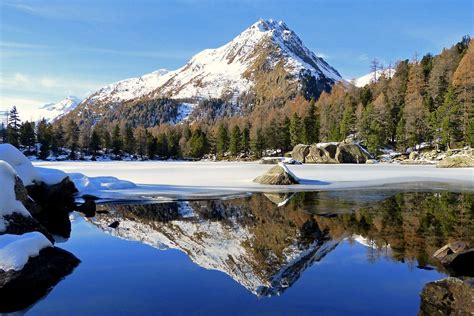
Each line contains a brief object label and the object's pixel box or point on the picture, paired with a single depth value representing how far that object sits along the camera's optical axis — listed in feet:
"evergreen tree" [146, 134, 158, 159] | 399.03
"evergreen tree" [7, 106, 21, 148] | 333.42
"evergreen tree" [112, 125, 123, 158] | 381.81
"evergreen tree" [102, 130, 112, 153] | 387.14
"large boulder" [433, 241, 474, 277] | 30.71
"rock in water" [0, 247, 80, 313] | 24.90
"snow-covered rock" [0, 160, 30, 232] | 35.17
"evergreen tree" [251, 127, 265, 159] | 352.79
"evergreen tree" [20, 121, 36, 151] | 340.39
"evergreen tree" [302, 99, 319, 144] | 336.90
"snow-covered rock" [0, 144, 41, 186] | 57.57
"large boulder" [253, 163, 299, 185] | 96.43
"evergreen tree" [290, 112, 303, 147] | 339.69
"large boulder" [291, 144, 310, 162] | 252.21
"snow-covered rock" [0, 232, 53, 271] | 26.91
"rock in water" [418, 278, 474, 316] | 22.54
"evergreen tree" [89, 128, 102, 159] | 370.94
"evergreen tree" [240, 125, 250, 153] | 369.30
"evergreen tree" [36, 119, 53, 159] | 345.19
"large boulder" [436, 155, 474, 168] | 158.20
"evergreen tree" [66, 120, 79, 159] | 378.92
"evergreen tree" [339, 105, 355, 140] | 315.78
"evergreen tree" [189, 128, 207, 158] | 401.70
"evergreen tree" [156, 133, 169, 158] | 406.62
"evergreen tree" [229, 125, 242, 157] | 367.86
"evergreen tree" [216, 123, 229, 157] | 381.15
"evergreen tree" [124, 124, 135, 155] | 393.50
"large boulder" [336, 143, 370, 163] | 230.68
